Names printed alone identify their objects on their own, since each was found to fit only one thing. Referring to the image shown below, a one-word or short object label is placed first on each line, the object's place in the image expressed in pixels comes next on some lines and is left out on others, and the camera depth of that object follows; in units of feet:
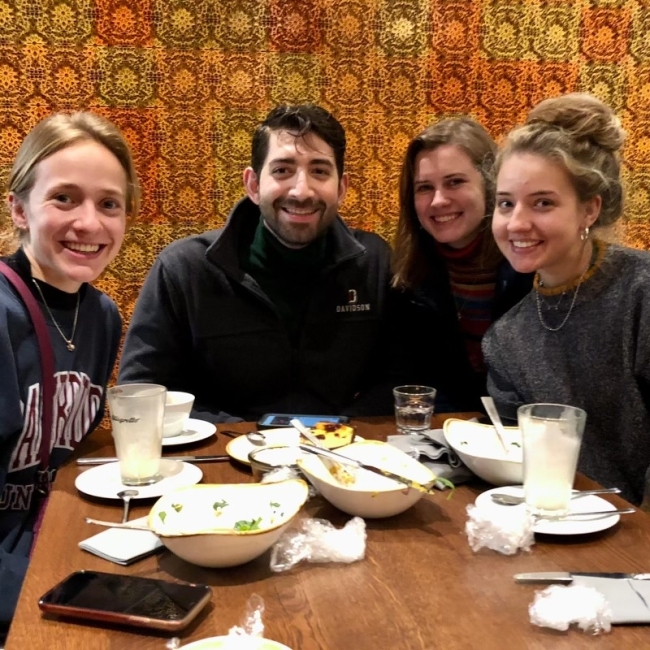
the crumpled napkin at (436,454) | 3.80
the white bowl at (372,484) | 3.19
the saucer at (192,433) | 4.42
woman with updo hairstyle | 4.76
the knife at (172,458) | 4.08
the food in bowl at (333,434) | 4.05
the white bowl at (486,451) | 3.63
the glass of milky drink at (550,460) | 3.23
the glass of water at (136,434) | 3.63
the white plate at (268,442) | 4.05
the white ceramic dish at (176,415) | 4.50
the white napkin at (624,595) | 2.40
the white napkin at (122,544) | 2.88
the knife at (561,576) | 2.66
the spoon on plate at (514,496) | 3.38
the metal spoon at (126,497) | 3.27
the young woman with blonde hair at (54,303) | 4.34
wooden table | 2.33
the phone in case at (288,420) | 4.66
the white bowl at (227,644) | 2.17
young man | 6.49
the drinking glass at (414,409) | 4.66
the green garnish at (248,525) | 2.78
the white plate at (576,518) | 3.09
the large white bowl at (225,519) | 2.68
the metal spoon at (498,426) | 4.11
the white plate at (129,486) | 3.50
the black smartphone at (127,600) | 2.38
